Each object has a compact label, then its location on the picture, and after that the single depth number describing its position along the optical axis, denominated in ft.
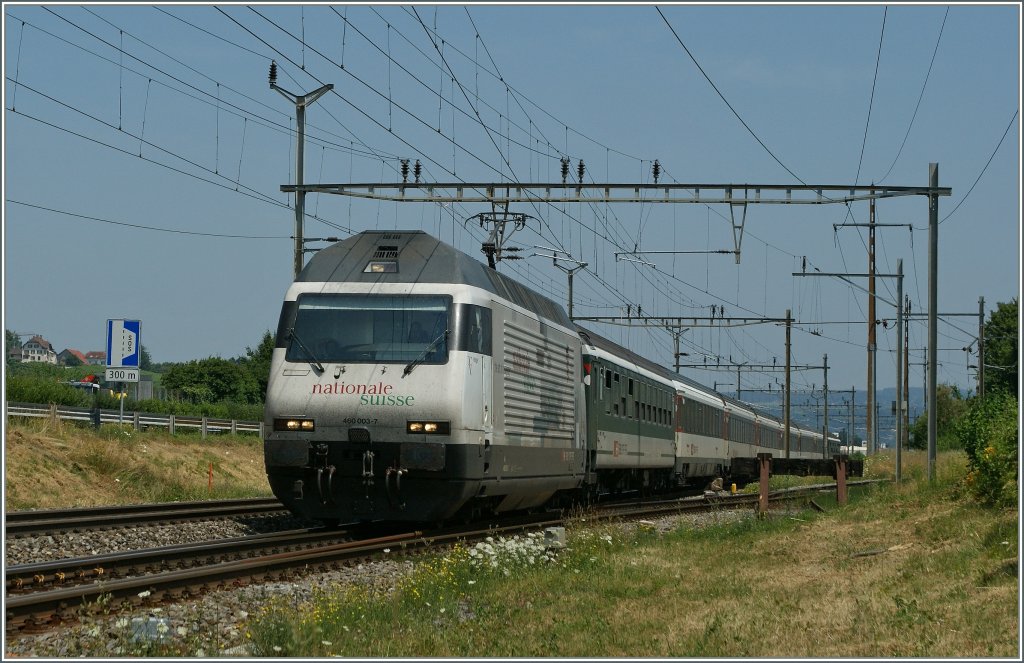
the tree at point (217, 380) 425.69
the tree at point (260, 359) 404.98
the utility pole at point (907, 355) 231.50
